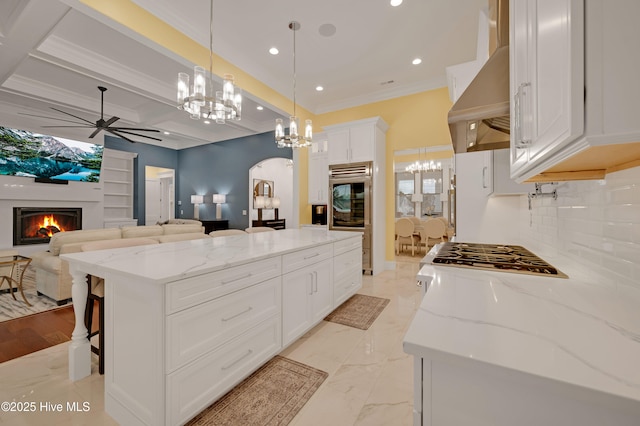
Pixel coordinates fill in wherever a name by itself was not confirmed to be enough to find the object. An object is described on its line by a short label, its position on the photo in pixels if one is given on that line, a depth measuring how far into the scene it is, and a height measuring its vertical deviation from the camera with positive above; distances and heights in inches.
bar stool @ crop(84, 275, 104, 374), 71.2 -27.5
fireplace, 209.9 -9.0
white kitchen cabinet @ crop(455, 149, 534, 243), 75.6 +4.2
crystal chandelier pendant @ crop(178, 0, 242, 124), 83.4 +38.8
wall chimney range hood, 47.1 +22.8
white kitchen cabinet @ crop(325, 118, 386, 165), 178.7 +52.7
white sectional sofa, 122.1 -22.6
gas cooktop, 49.0 -10.6
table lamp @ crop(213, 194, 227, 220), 288.8 +12.9
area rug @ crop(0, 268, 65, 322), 113.6 -45.1
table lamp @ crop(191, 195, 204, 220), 304.9 +11.4
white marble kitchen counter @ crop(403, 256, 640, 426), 18.9 -12.2
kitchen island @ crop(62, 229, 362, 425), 50.1 -25.3
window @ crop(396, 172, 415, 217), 342.0 +26.5
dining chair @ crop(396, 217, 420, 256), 246.5 -19.3
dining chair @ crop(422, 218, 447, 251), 236.2 -15.8
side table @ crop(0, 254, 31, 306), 122.7 -25.2
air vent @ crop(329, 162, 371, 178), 179.8 +30.9
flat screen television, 204.8 +48.5
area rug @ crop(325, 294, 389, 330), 108.4 -46.4
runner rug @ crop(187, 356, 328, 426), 58.1 -47.1
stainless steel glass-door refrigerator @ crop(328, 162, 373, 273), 179.9 +9.1
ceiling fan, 174.7 +61.5
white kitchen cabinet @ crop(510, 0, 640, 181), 18.7 +11.0
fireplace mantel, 202.2 +12.1
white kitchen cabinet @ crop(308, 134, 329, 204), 213.5 +34.5
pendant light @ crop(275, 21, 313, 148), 117.8 +36.8
